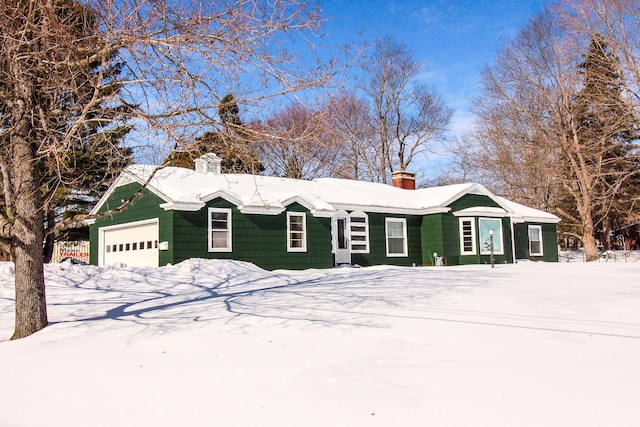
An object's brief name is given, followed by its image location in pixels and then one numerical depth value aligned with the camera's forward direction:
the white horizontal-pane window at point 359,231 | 20.80
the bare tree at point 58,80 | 7.00
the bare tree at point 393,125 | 37.88
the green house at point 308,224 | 16.66
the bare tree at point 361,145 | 35.32
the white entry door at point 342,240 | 20.34
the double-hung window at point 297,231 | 18.50
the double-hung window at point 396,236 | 21.86
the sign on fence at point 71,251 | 29.12
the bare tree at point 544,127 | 27.33
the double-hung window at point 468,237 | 22.55
